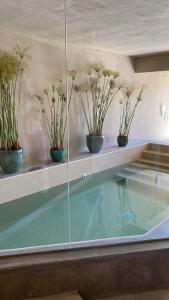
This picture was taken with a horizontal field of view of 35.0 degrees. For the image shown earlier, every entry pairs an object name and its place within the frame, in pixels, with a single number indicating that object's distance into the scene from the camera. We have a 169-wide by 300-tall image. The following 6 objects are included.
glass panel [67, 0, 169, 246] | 3.40
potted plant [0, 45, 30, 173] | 3.49
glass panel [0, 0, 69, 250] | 2.69
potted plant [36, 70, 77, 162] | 4.11
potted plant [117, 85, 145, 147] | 4.50
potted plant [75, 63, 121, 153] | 4.44
